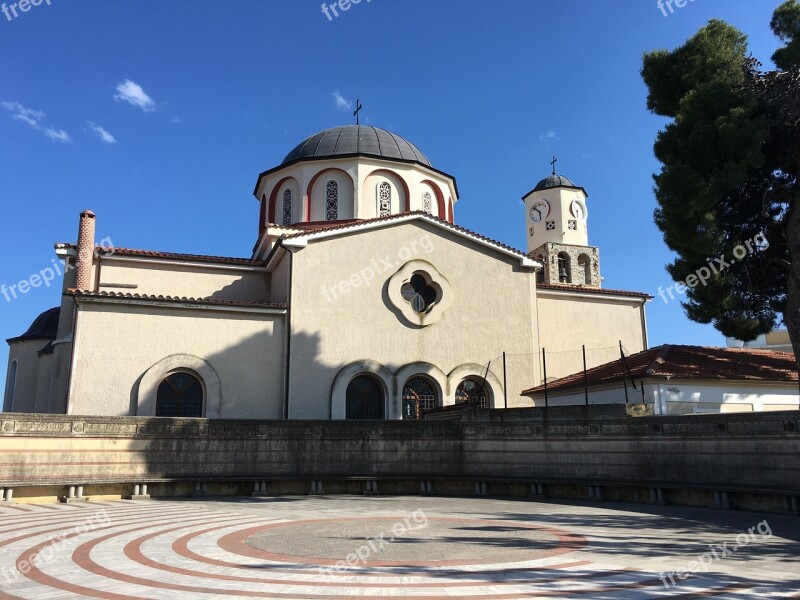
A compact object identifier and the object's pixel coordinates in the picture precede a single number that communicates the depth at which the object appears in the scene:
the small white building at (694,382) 18.55
